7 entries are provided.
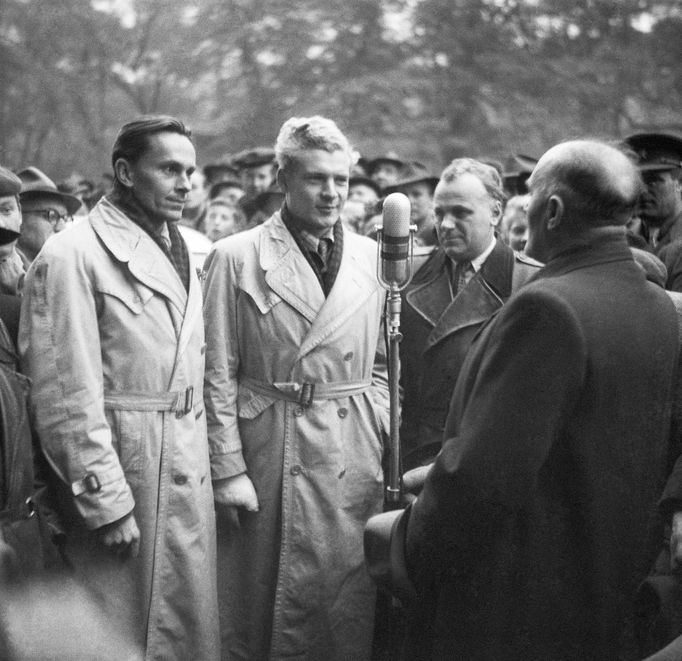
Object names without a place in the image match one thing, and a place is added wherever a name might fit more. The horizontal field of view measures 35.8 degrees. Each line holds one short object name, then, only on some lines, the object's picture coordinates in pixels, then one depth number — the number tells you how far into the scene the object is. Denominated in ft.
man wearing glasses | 20.02
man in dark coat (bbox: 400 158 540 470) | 15.15
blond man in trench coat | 14.23
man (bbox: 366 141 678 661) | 8.36
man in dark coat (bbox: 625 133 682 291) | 18.31
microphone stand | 12.23
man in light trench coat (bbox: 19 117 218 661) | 12.16
